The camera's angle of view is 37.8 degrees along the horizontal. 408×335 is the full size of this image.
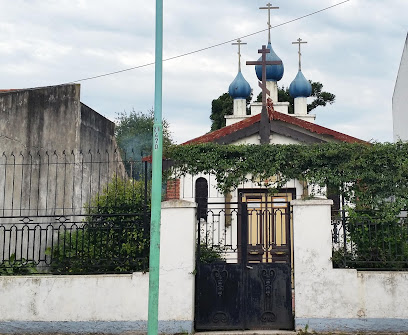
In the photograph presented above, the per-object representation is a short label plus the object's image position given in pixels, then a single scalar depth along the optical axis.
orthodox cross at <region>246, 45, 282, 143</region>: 14.11
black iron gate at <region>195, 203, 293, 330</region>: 10.26
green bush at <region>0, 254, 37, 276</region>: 11.08
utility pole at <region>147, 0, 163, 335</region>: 8.09
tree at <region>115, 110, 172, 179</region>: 44.00
